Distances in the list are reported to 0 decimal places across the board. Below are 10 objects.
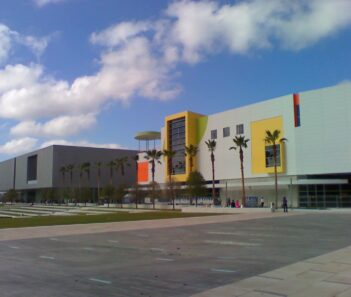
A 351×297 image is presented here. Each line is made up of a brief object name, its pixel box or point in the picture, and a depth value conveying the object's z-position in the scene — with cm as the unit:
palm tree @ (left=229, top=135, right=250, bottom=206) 6804
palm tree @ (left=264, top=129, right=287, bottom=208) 6195
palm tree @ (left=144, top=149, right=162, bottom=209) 8356
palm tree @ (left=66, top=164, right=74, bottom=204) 11625
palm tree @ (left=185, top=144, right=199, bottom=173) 8256
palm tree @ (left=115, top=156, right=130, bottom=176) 10734
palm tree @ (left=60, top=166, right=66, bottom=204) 12311
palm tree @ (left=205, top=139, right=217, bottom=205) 7494
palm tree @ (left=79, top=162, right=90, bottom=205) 11282
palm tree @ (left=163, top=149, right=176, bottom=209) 8032
